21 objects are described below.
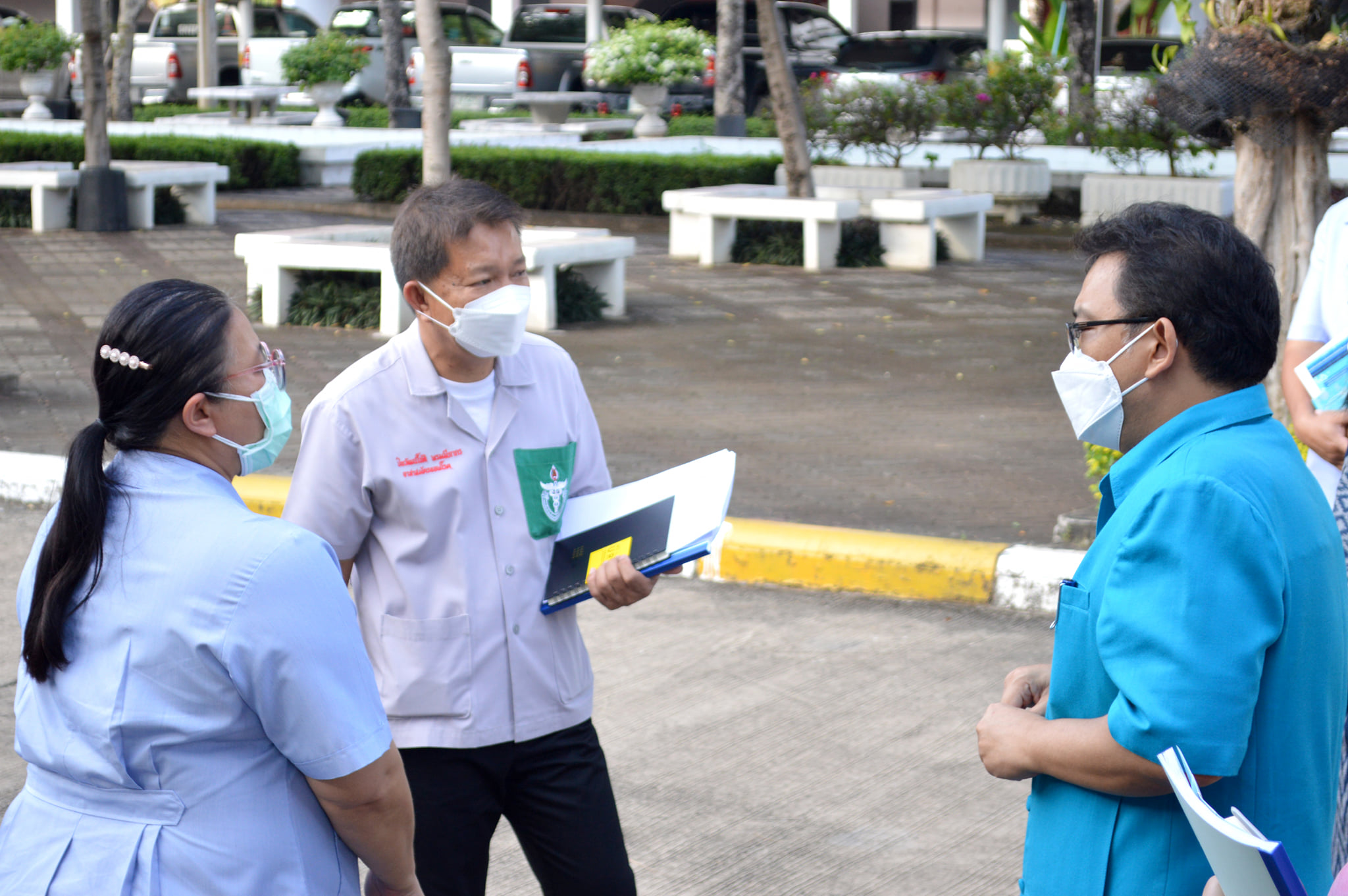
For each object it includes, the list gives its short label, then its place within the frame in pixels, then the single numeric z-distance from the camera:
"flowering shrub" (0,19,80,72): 23.75
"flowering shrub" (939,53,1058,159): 17.47
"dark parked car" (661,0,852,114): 26.14
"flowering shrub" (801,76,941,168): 17.58
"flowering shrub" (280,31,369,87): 24.08
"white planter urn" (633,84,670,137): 23.33
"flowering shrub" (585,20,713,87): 22.47
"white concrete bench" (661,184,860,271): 14.33
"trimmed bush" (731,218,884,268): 14.78
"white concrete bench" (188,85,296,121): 26.48
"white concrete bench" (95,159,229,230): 16.94
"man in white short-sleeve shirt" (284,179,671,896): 2.85
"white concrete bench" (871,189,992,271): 14.56
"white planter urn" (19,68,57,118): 25.45
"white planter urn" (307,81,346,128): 24.75
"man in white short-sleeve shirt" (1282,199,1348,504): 3.84
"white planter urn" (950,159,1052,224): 17.69
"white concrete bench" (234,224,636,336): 11.27
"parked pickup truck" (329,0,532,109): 27.97
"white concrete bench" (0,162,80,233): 16.41
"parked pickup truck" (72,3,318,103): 30.64
